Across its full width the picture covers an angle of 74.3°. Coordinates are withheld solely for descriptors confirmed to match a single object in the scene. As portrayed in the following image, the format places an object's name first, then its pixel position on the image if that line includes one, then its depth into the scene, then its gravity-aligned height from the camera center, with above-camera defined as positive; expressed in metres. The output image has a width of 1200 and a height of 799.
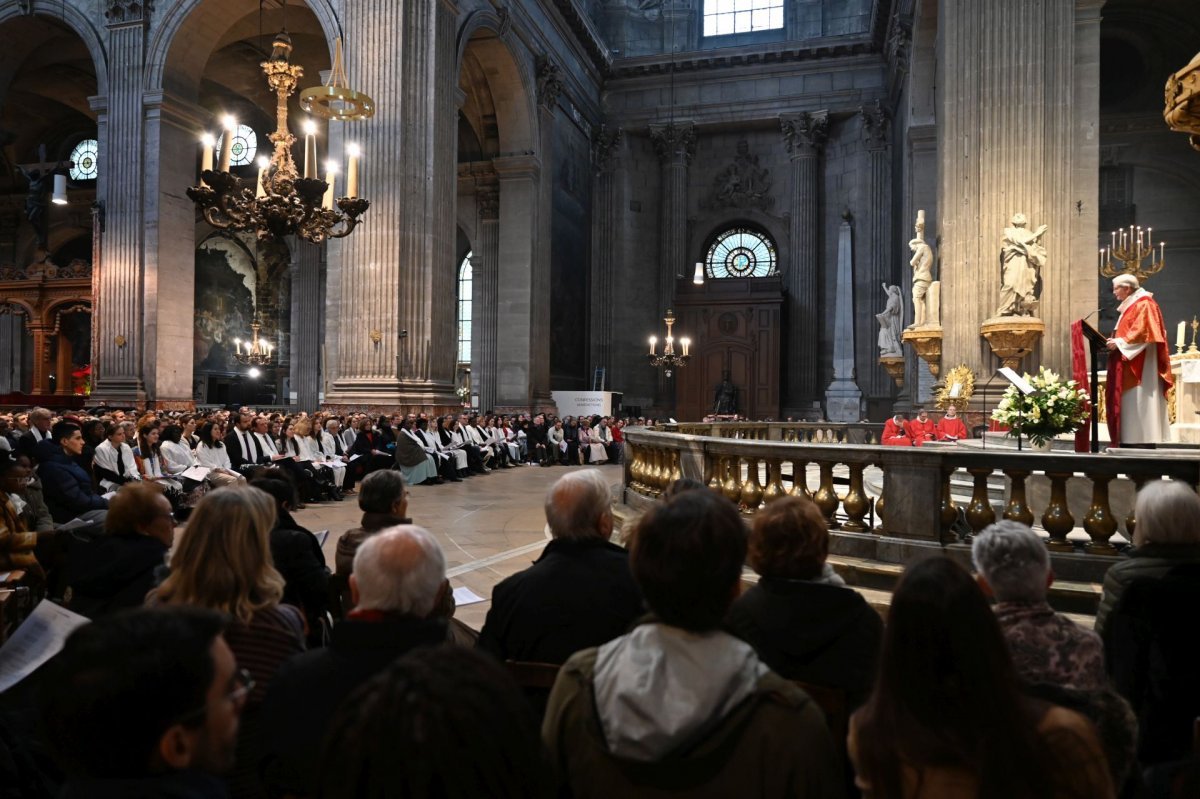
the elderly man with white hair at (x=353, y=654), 1.95 -0.64
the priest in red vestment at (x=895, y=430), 12.52 -0.40
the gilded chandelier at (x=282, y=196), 9.38 +2.51
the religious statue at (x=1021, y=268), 12.06 +2.11
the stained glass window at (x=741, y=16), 27.86 +13.85
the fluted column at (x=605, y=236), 27.33 +5.83
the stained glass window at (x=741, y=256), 28.52 +5.41
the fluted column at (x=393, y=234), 15.46 +3.33
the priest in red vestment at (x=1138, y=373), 7.52 +0.33
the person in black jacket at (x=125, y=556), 3.28 -0.66
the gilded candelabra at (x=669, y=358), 20.27 +1.27
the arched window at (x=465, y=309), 26.56 +3.16
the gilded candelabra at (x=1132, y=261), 12.65 +2.42
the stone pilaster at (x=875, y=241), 24.91 +5.23
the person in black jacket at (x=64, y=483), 6.91 -0.73
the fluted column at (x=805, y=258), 26.55 +4.95
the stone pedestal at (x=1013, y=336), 12.01 +1.09
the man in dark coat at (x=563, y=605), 2.63 -0.68
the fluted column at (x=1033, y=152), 12.41 +4.04
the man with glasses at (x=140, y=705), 1.20 -0.47
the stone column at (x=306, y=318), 26.09 +2.79
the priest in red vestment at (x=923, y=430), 12.41 -0.38
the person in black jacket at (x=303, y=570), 3.72 -0.80
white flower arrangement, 7.14 -0.03
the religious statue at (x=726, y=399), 25.69 +0.18
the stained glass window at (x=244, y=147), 26.83 +8.64
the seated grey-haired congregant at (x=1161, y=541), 2.65 -0.46
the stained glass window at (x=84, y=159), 27.19 +8.31
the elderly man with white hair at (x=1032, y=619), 2.14 -0.59
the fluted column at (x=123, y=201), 17.41 +4.39
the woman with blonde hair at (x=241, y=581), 2.42 -0.58
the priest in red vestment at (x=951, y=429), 11.92 -0.35
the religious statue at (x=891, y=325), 17.89 +1.82
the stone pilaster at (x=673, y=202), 27.66 +7.15
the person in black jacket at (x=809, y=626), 2.35 -0.66
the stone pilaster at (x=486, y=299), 22.98 +3.11
